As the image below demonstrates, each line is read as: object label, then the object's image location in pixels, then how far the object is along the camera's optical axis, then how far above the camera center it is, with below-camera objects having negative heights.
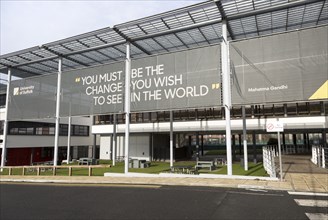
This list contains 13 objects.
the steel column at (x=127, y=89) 19.80 +3.97
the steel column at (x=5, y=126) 27.12 +1.69
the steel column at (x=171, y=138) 23.92 +0.43
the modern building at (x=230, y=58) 14.78 +5.64
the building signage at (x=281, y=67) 14.31 +4.29
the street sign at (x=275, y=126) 13.37 +0.84
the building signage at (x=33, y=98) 24.47 +4.31
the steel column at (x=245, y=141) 18.83 +0.13
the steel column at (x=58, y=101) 23.60 +3.67
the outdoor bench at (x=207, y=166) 20.33 -1.77
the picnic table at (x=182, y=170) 17.88 -1.88
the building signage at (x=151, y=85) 17.23 +4.26
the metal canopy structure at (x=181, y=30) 15.92 +7.98
